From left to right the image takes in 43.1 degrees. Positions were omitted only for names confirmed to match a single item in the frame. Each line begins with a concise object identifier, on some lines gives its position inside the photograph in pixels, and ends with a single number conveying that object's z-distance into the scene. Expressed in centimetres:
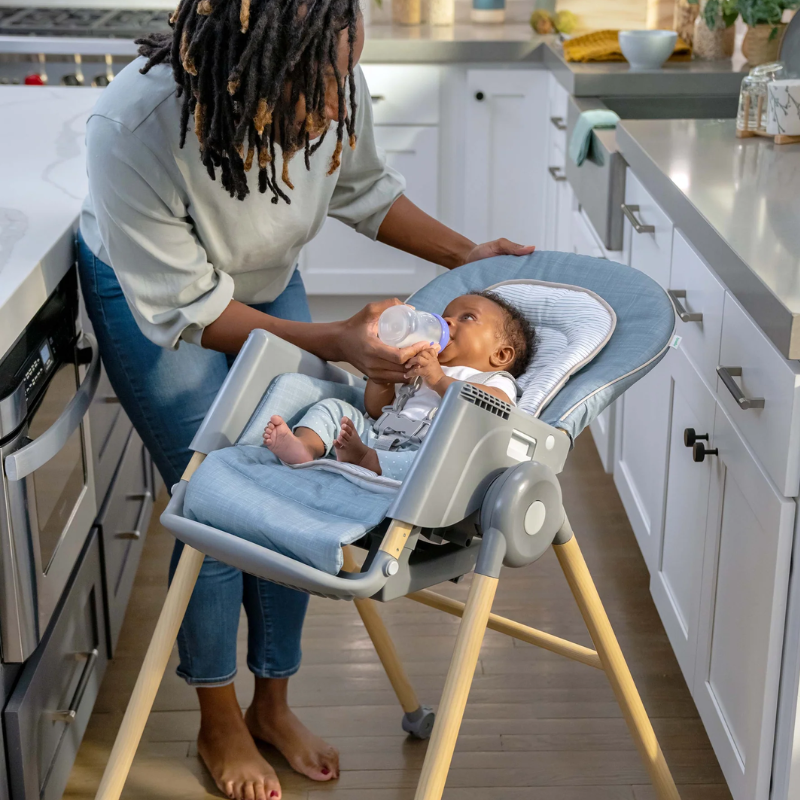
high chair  112
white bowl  274
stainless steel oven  131
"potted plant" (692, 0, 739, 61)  282
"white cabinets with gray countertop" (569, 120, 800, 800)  124
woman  122
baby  134
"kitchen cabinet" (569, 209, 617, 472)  248
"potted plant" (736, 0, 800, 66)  249
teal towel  239
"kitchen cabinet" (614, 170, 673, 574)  188
